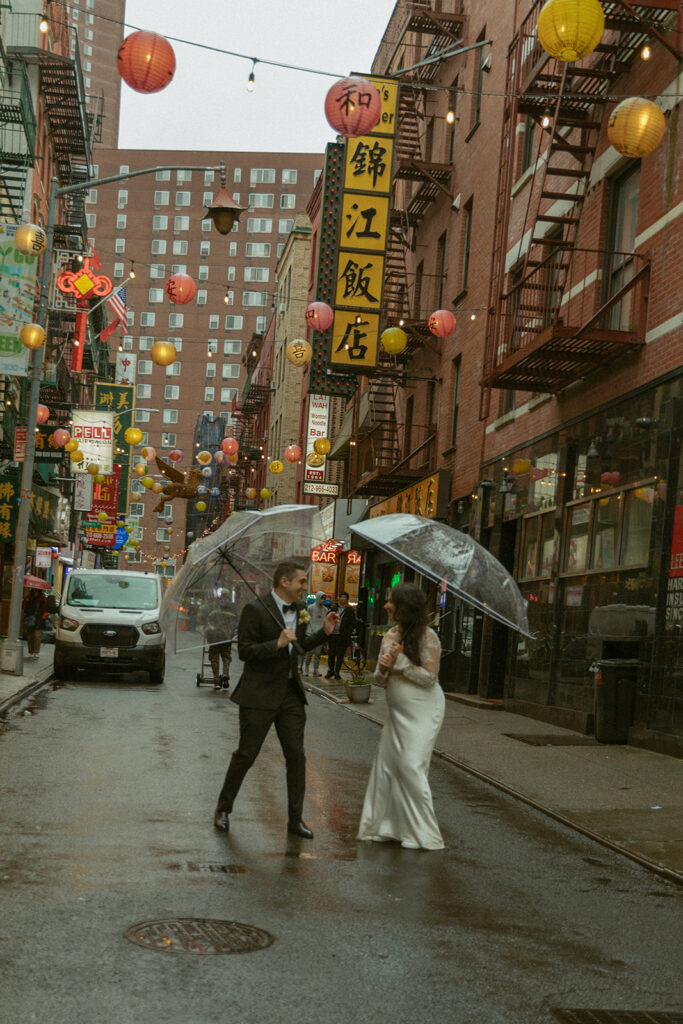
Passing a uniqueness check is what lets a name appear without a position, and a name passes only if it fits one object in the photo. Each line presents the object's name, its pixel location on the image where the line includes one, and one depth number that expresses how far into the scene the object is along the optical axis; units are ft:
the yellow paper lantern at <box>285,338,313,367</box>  84.53
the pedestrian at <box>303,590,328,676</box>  82.76
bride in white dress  27.43
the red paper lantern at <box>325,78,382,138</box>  42.91
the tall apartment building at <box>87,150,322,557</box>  398.83
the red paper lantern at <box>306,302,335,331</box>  79.46
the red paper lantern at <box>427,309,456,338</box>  73.92
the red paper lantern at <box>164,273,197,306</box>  73.56
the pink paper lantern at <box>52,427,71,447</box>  110.08
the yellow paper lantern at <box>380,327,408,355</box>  74.23
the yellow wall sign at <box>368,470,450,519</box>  85.40
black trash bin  48.44
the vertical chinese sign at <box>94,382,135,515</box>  171.12
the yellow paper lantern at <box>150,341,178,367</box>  83.32
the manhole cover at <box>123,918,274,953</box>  17.95
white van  70.28
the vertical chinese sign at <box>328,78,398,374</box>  90.02
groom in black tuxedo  27.48
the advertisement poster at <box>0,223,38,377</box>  70.90
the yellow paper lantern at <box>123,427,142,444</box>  116.78
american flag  114.21
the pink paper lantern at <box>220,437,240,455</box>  136.36
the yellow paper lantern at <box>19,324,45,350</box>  68.59
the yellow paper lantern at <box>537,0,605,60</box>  37.63
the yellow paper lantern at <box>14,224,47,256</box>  67.31
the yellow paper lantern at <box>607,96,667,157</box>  42.86
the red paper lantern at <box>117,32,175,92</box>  40.09
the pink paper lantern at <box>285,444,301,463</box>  122.42
